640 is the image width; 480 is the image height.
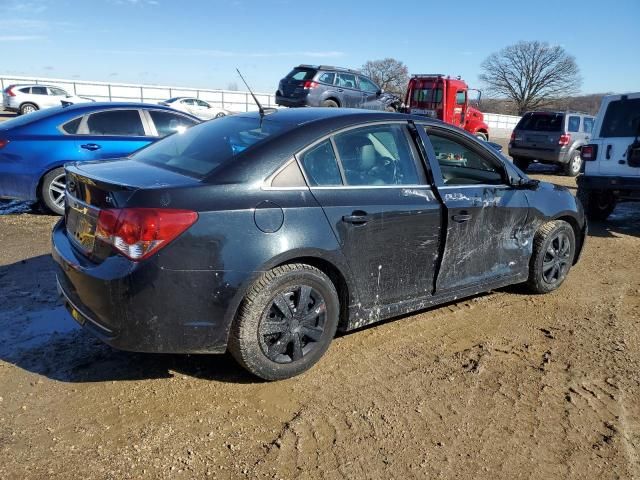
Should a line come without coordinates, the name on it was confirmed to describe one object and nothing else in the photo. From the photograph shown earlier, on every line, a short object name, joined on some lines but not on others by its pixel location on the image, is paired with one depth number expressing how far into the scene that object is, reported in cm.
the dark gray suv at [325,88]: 1712
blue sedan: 665
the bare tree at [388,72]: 7338
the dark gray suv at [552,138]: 1423
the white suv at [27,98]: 2680
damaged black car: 279
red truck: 1870
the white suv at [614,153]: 739
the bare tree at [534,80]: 7019
